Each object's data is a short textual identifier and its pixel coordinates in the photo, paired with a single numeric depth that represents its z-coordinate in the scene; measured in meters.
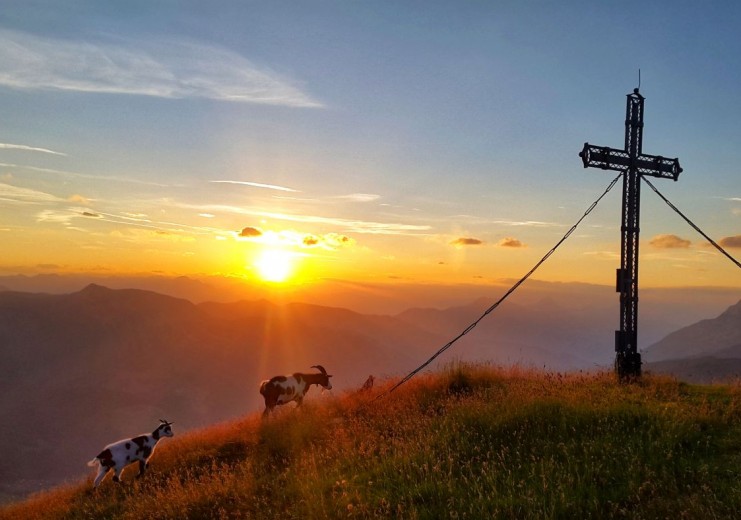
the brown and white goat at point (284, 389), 17.62
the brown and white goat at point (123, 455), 13.33
